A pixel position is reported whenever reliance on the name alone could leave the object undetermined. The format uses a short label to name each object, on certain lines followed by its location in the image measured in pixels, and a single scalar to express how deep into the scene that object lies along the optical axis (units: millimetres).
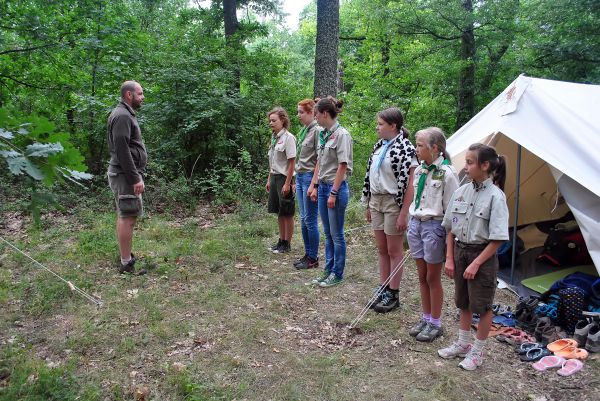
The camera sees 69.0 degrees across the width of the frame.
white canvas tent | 3873
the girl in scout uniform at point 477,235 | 2859
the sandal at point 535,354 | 3270
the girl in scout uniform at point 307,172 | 4652
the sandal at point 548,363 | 3150
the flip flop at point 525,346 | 3361
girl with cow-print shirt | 3586
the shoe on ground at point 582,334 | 3462
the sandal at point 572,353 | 3262
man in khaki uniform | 4242
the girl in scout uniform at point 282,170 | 5051
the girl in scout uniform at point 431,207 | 3213
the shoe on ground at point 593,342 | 3359
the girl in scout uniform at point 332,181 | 4156
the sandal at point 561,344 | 3381
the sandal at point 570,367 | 3082
